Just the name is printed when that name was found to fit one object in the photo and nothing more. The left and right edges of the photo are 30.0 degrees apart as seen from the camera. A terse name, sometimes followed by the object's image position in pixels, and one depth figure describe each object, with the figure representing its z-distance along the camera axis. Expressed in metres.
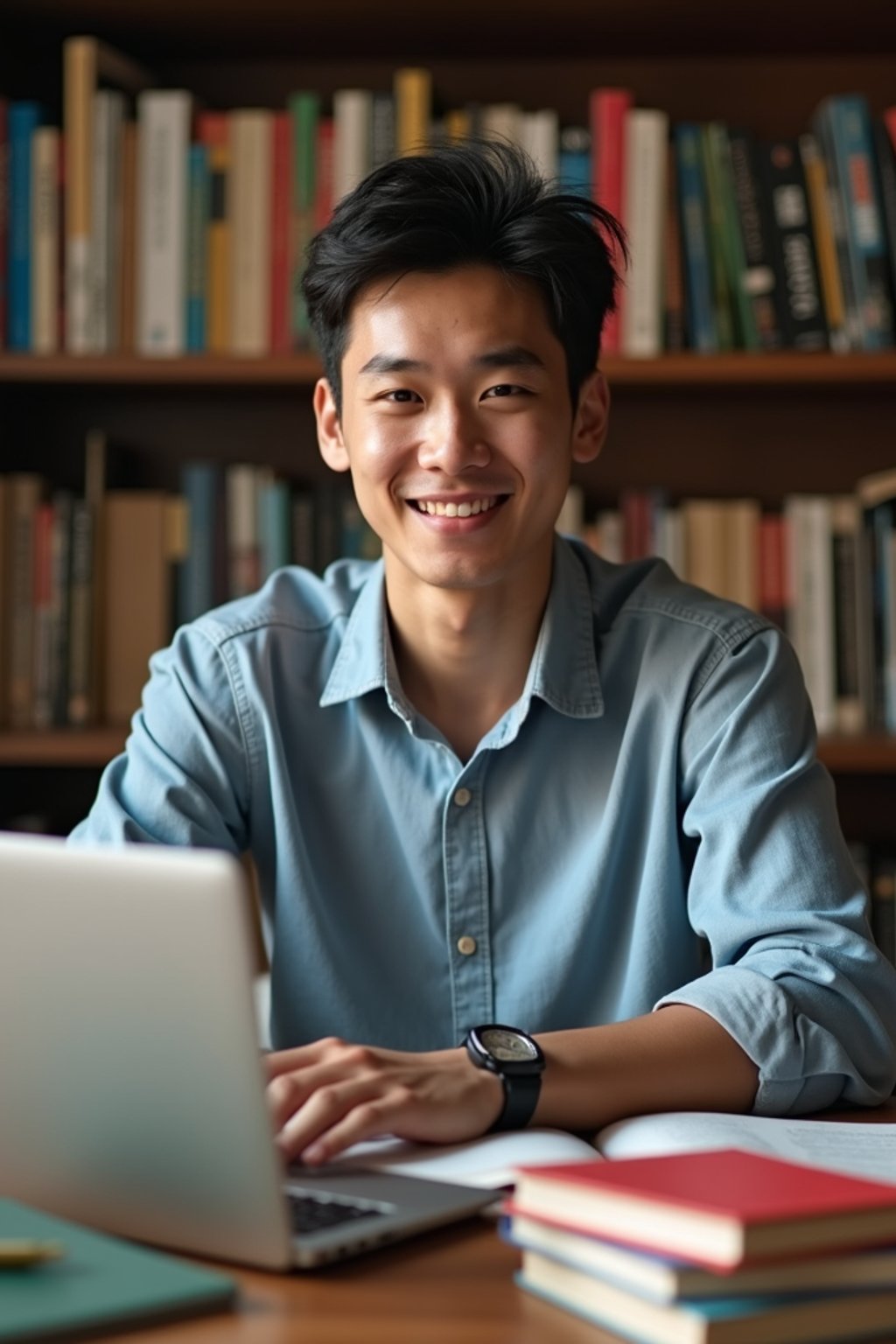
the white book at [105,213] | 2.24
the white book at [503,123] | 2.23
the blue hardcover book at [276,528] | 2.32
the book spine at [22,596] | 2.30
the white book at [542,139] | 2.23
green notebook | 0.69
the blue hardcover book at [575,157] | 2.22
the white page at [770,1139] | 0.98
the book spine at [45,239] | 2.26
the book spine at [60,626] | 2.29
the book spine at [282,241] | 2.25
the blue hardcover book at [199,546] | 2.32
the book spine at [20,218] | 2.26
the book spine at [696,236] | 2.21
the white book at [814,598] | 2.25
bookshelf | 2.29
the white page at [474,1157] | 0.94
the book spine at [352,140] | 2.24
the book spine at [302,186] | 2.24
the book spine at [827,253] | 2.21
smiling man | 1.47
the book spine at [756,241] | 2.21
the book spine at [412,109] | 2.22
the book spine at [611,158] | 2.21
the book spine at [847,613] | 2.24
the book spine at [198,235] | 2.26
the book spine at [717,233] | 2.22
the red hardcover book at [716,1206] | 0.68
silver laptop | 0.74
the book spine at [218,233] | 2.26
